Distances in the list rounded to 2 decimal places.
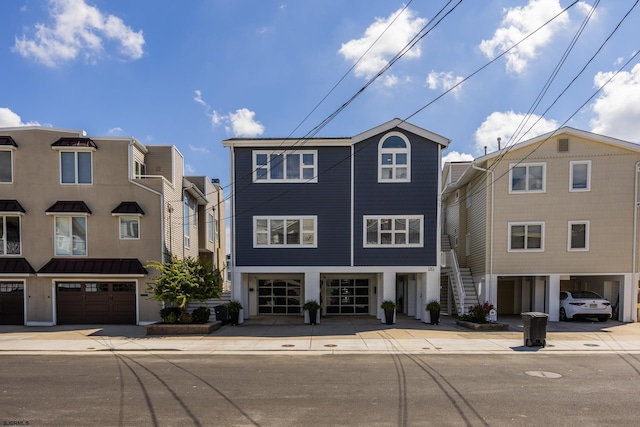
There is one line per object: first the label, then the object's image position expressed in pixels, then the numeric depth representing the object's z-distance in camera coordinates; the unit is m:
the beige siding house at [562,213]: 17.25
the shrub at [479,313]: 15.53
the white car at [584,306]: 16.94
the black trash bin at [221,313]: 16.62
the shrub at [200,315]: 15.59
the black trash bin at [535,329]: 11.60
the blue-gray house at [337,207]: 17.11
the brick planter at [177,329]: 14.58
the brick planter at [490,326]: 14.97
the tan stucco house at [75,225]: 16.94
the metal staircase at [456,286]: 17.89
